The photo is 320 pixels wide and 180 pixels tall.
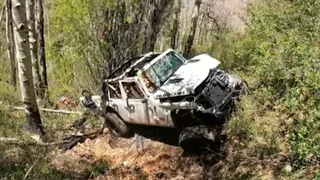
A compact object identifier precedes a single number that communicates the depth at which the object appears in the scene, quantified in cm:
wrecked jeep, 859
